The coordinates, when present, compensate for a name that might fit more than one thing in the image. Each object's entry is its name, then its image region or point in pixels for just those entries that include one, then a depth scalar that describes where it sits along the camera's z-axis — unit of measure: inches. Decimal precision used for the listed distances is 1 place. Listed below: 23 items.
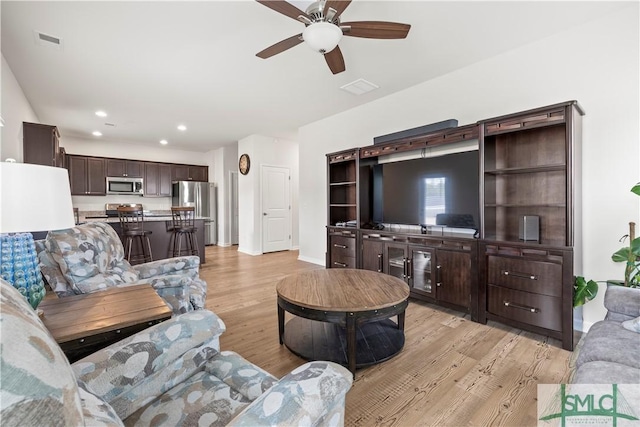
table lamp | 41.6
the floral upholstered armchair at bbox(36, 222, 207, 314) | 66.5
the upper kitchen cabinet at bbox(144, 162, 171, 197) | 288.7
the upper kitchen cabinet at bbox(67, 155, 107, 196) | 252.8
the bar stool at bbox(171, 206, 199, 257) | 201.3
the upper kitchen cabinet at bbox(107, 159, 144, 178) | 269.6
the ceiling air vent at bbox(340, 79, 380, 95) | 147.1
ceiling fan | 75.5
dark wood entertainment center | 90.7
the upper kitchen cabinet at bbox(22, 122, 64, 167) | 145.6
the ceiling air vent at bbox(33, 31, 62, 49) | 104.6
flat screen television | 120.1
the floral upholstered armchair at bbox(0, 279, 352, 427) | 17.3
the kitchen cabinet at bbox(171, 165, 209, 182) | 304.5
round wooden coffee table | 72.7
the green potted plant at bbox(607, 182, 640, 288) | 82.2
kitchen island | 198.2
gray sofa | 47.9
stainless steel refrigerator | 296.0
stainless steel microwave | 268.4
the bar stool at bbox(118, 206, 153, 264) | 181.1
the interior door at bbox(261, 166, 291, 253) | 262.4
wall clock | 258.9
